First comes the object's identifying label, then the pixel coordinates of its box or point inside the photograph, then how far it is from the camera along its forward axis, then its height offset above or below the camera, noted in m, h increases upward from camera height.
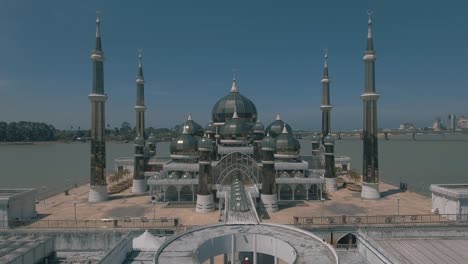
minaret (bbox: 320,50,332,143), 48.50 +4.53
